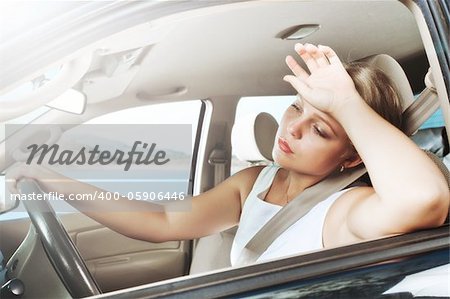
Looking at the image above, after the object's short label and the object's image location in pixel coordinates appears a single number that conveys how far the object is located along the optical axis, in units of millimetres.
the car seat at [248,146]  2503
